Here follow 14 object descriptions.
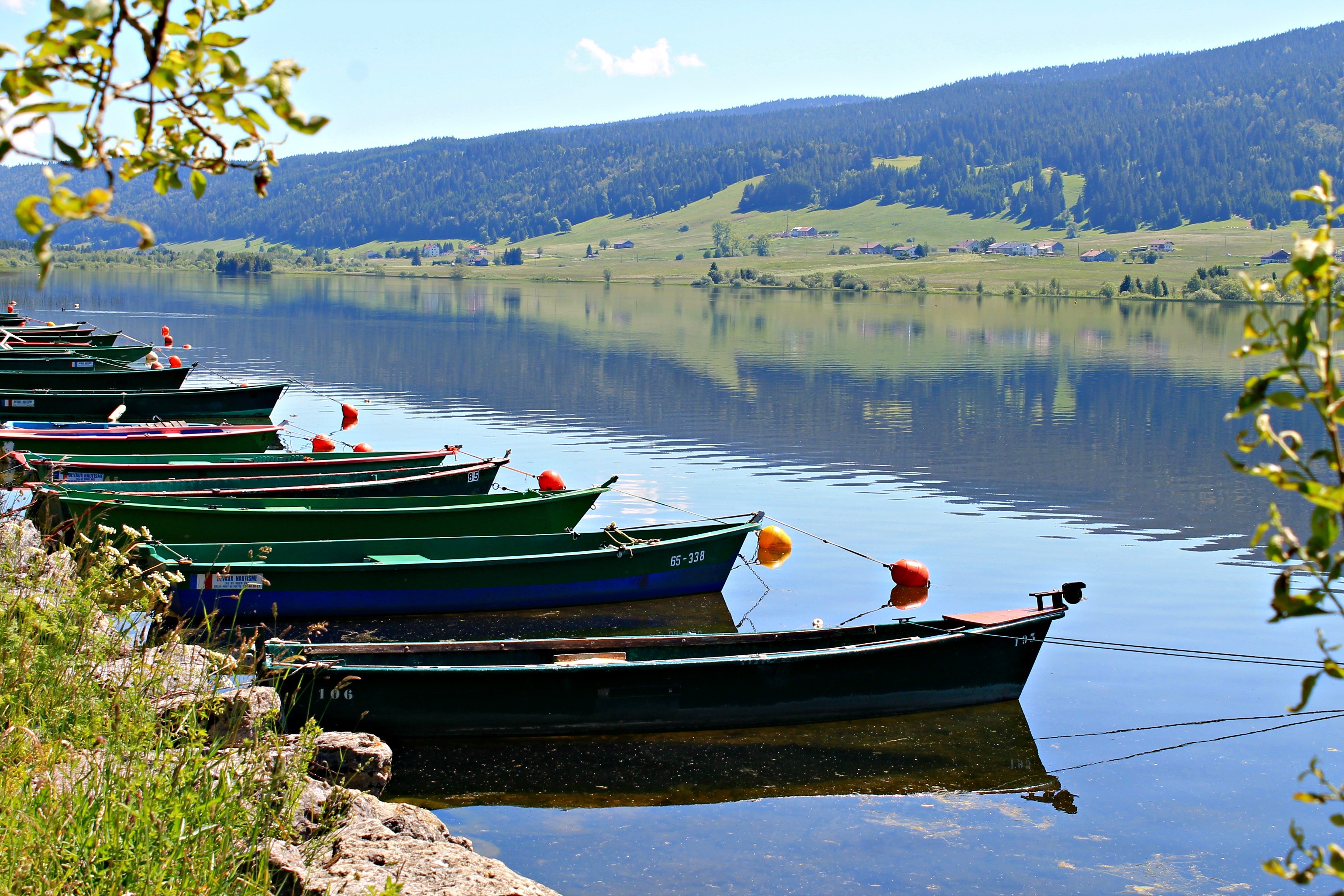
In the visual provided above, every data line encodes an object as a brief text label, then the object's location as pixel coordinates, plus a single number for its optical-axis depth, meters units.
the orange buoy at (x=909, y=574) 18.23
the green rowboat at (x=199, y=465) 18.95
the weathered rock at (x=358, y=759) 10.30
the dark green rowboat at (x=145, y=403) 28.39
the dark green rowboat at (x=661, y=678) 11.98
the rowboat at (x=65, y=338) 39.84
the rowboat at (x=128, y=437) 22.45
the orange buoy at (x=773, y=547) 19.61
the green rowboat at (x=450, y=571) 15.48
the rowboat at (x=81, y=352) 34.31
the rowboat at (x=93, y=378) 29.73
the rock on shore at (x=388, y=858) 7.09
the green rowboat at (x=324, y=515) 16.39
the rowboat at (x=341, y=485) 18.48
